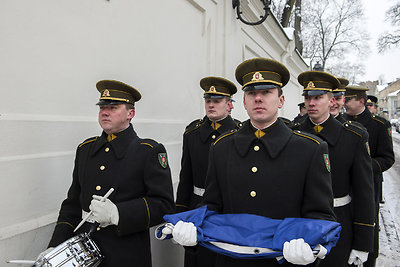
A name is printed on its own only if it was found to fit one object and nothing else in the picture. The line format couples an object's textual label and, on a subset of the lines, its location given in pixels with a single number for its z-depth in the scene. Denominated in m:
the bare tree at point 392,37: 16.54
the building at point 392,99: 64.22
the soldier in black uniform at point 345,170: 2.49
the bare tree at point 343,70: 32.69
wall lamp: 5.54
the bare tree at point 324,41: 24.66
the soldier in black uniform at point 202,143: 3.16
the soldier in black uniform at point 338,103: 3.41
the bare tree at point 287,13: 12.46
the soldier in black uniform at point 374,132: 3.78
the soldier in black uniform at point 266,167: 1.75
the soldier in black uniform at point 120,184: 2.12
